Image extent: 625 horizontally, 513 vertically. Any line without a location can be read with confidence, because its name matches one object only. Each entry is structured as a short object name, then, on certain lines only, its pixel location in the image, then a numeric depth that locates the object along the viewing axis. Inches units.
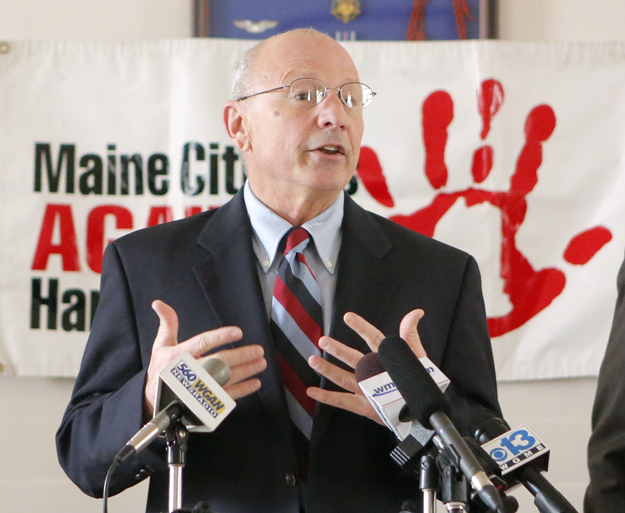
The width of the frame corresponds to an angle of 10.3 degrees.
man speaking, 169.5
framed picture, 195.4
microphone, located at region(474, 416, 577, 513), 160.7
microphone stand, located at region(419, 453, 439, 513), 161.4
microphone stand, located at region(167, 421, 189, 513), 162.6
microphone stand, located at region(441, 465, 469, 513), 159.4
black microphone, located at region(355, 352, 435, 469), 162.3
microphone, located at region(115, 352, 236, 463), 162.6
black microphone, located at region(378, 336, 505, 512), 157.3
